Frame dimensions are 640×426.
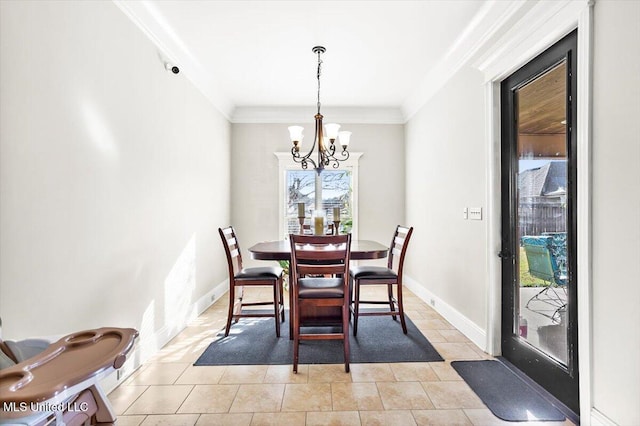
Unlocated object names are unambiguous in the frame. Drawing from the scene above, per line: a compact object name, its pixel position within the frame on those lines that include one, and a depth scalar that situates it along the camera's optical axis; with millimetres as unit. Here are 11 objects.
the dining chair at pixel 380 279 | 3119
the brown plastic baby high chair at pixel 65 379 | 817
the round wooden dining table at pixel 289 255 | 2834
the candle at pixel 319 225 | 3526
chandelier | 3289
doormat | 1889
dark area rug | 2621
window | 5316
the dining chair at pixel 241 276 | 3047
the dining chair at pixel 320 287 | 2434
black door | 1911
